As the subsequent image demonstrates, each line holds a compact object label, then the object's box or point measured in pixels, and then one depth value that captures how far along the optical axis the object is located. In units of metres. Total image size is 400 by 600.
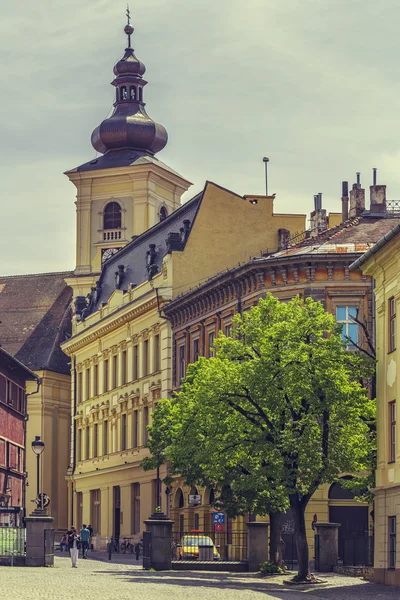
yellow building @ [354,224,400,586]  46.92
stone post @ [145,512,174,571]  55.91
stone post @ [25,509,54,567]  54.38
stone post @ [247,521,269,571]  55.75
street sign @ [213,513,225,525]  61.47
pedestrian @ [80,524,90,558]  76.49
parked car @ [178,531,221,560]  60.44
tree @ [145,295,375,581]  49.91
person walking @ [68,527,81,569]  58.47
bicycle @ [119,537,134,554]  86.62
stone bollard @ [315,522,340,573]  56.28
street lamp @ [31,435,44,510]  58.75
